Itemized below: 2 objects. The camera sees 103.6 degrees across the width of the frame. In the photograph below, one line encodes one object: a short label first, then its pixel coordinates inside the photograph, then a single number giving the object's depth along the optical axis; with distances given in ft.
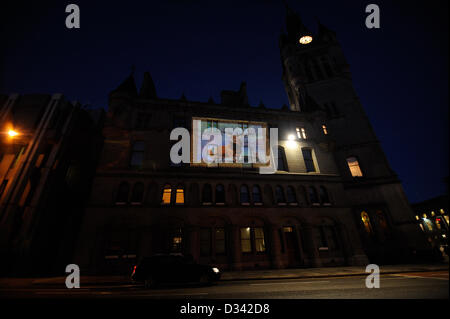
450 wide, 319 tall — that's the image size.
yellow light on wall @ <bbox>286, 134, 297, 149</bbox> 71.40
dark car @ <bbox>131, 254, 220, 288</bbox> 32.45
